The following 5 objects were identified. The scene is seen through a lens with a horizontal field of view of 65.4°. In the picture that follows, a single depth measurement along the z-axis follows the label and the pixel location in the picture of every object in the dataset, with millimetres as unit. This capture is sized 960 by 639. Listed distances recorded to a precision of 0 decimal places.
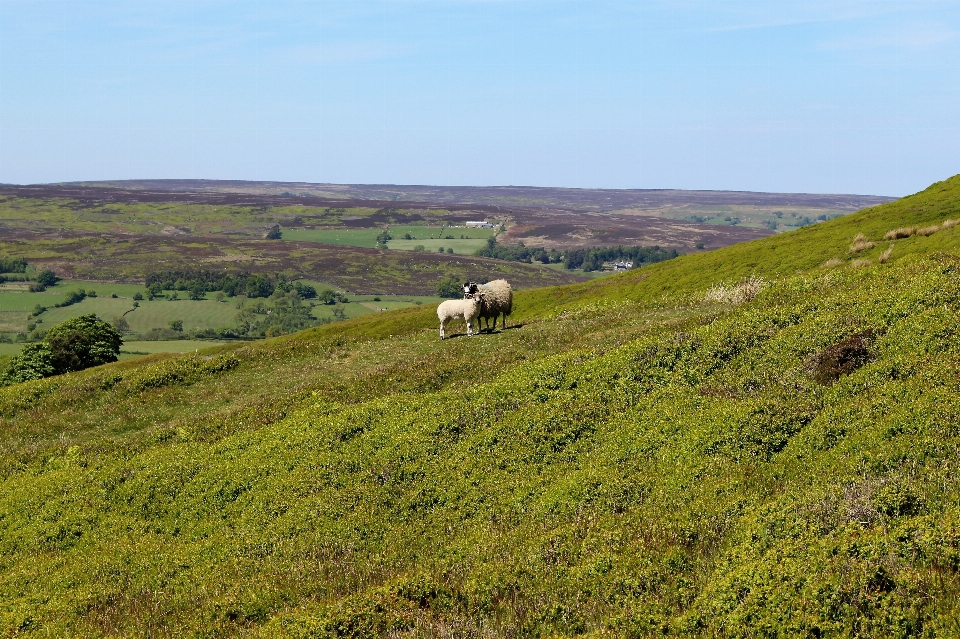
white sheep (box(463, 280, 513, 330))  45906
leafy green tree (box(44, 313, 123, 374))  77000
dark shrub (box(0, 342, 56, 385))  70812
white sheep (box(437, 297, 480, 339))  45669
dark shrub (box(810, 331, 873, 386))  22109
